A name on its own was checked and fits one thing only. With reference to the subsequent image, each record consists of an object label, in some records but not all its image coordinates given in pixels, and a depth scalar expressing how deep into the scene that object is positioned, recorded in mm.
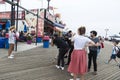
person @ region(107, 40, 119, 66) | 5263
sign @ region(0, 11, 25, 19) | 16230
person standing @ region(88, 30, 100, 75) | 3894
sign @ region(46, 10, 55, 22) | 14252
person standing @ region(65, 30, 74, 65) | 4519
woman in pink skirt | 3054
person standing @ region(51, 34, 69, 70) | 4107
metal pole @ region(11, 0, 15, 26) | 7004
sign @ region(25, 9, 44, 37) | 12719
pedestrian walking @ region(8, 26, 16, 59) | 5382
